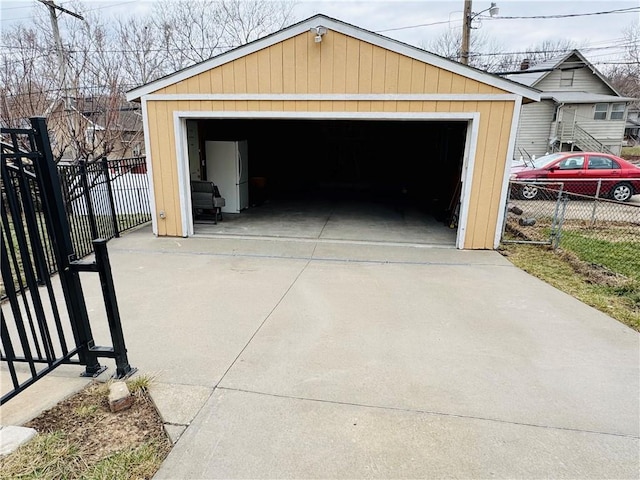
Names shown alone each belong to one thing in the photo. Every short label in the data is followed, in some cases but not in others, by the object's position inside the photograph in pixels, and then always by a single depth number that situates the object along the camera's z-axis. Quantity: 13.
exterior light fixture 5.76
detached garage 5.81
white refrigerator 8.78
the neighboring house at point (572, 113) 18.52
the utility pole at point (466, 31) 12.13
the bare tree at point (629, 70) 25.22
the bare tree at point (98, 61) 7.98
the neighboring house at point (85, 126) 8.05
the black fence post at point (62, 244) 2.20
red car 10.53
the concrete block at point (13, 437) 1.98
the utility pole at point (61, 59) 8.18
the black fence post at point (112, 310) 2.42
